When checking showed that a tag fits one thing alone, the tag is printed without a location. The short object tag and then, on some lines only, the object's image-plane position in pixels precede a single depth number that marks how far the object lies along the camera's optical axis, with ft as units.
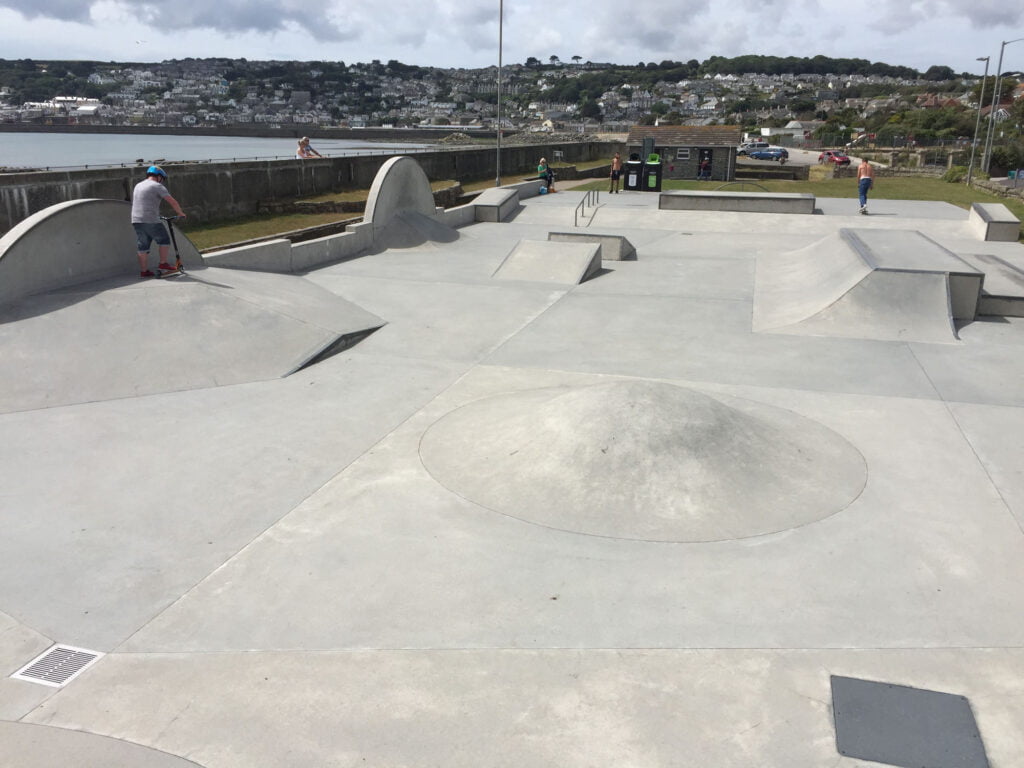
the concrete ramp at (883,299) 39.27
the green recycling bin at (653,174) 105.19
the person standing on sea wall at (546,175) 99.45
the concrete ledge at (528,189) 91.13
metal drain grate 13.64
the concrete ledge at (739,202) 78.79
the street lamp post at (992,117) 130.31
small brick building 127.54
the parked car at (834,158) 183.11
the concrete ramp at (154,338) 28.66
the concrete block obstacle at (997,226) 68.18
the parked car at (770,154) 242.86
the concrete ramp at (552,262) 51.62
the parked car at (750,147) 264.21
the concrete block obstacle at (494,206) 80.07
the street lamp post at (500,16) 97.81
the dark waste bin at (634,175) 105.09
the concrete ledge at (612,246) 58.44
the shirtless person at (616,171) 98.92
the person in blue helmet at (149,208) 35.01
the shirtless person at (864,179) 76.79
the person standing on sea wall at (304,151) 83.25
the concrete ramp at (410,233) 61.67
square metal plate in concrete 12.03
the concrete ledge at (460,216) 74.13
